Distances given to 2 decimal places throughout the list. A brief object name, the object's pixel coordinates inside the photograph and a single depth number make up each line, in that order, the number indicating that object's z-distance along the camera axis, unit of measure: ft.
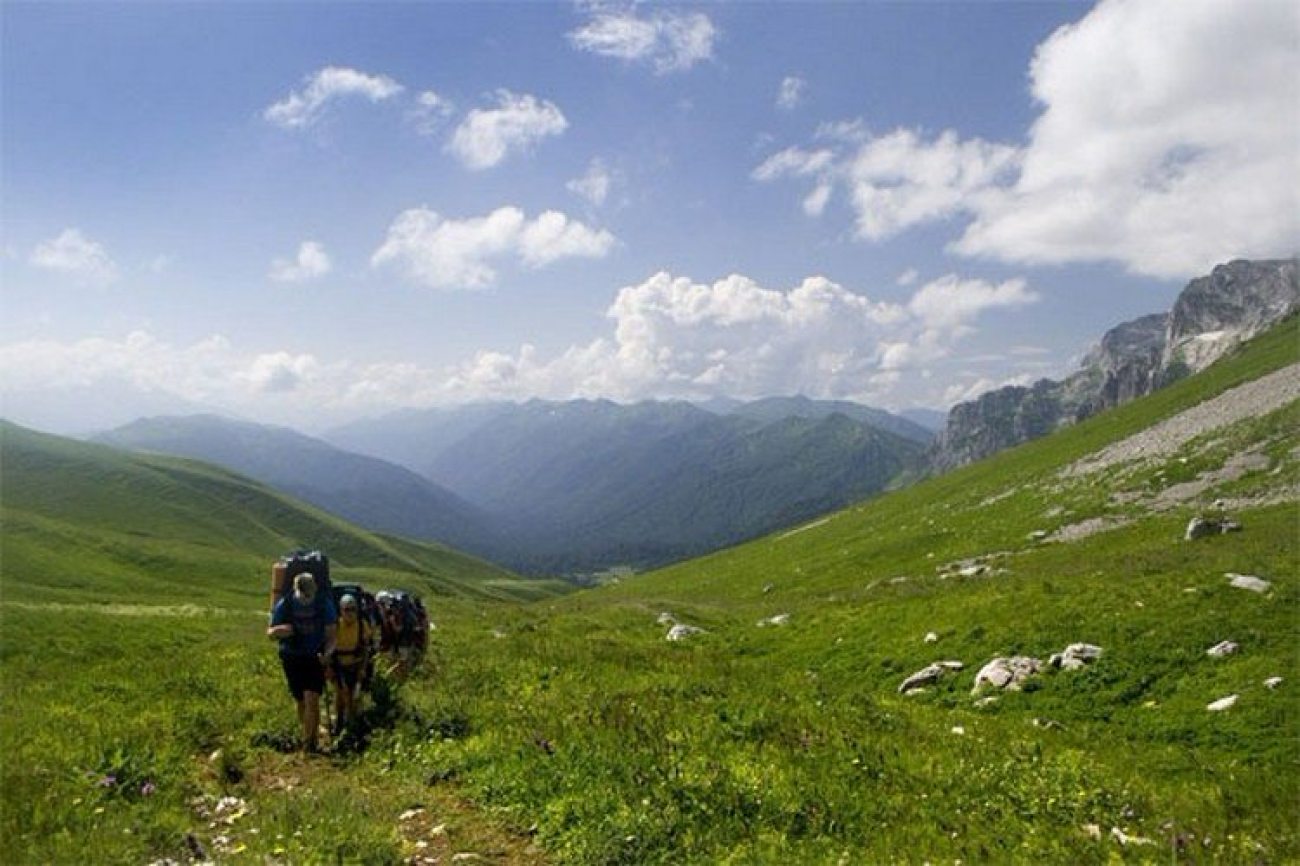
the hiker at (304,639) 45.34
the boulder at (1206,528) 113.09
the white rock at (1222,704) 50.72
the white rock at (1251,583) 65.57
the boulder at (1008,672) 62.34
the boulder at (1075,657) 61.57
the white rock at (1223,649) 57.52
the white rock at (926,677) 67.67
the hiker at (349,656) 47.78
